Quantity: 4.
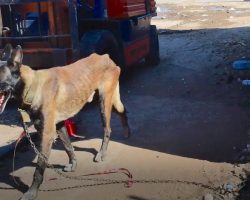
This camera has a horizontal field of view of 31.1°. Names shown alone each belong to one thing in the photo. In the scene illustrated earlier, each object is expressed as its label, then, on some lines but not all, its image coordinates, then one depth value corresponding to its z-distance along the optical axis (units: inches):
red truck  282.8
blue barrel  317.4
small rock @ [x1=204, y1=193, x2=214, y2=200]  178.7
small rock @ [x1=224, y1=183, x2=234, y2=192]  183.7
